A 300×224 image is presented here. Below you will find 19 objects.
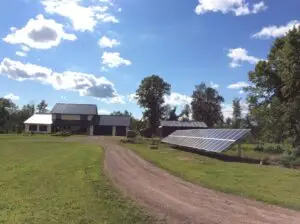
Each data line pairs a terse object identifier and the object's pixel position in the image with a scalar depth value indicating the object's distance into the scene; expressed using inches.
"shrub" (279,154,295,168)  744.0
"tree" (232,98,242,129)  3402.2
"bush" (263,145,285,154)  1237.9
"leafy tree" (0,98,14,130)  2623.3
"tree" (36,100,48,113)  4065.4
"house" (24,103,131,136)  2223.4
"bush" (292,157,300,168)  722.6
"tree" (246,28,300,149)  1010.2
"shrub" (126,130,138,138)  1581.7
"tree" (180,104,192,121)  3130.7
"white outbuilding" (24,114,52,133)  2256.2
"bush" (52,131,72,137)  1850.0
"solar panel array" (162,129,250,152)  831.2
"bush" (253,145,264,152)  1317.5
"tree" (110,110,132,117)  4118.5
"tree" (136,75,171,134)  2596.4
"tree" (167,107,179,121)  2812.5
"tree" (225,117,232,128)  2962.2
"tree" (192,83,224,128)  2990.4
